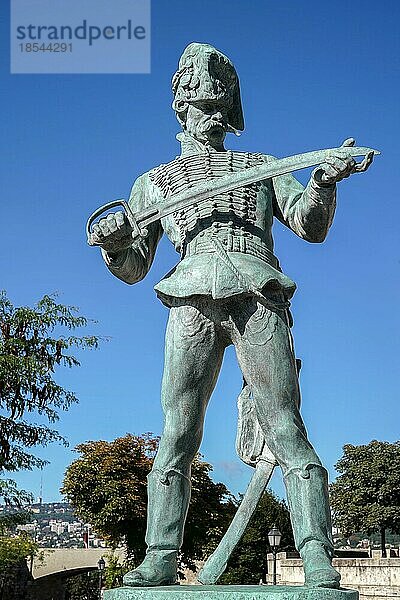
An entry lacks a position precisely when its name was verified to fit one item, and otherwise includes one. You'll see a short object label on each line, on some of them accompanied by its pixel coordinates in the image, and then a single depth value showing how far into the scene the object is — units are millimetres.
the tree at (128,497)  34250
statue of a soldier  4762
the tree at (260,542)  44875
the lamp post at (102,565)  37566
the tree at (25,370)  19734
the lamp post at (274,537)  26256
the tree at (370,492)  46938
